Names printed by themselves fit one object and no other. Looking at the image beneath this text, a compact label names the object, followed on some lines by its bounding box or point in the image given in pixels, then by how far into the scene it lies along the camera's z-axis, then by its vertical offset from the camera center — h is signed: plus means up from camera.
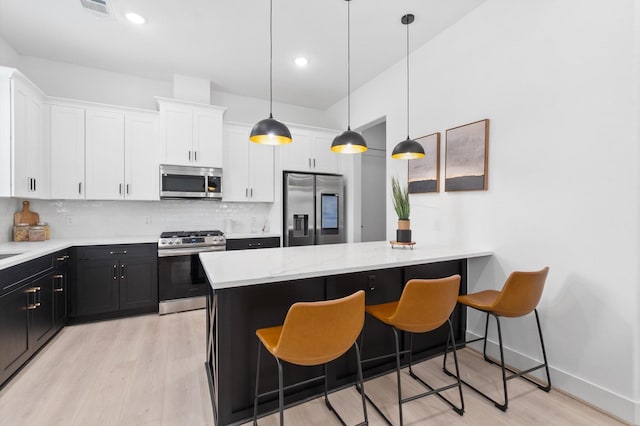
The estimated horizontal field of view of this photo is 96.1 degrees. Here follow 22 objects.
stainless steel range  3.59 -0.74
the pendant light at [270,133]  2.16 +0.60
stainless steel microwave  3.84 +0.41
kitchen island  1.71 -0.59
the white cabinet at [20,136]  2.73 +0.77
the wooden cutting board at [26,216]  3.33 -0.05
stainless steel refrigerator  4.40 +0.04
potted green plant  2.74 -0.05
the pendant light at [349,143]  2.46 +0.59
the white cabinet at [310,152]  4.59 +0.97
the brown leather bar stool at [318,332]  1.36 -0.59
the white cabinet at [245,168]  4.33 +0.68
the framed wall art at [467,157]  2.66 +0.54
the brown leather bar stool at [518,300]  1.95 -0.62
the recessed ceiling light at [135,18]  2.76 +1.90
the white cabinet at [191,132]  3.84 +1.10
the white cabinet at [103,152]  3.45 +0.76
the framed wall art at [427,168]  3.13 +0.49
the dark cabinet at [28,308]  2.13 -0.84
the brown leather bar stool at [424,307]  1.72 -0.59
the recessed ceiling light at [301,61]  3.61 +1.91
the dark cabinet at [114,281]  3.28 -0.83
